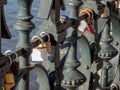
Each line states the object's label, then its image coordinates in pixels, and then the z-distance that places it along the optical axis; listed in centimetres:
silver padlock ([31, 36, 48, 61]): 206
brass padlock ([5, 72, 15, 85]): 175
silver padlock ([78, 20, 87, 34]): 266
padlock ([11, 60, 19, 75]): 179
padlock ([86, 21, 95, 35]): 277
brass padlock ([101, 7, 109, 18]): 300
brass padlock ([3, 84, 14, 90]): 175
